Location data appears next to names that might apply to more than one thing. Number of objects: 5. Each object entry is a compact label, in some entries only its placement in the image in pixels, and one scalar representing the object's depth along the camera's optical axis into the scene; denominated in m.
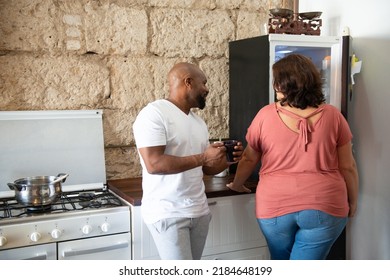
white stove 1.88
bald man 1.68
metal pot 1.96
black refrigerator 2.38
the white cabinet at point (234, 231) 2.22
